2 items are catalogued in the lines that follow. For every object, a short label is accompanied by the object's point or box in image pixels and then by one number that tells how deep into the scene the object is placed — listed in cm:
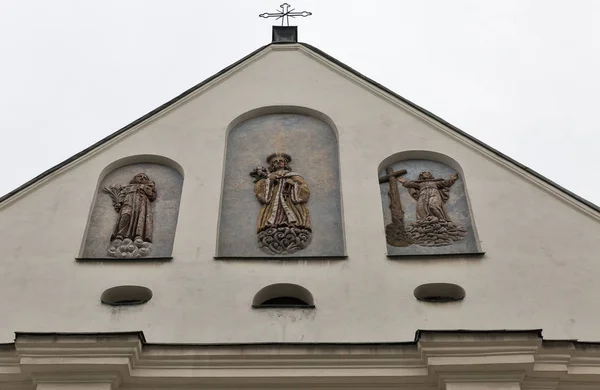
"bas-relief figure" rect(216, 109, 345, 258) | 1001
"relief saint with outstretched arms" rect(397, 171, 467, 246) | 1003
